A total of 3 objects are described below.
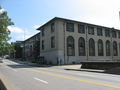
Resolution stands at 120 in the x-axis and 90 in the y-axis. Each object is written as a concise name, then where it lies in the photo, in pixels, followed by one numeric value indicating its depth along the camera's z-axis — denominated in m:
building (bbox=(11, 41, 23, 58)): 58.93
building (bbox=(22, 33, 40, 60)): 37.10
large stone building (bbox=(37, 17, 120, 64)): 25.82
